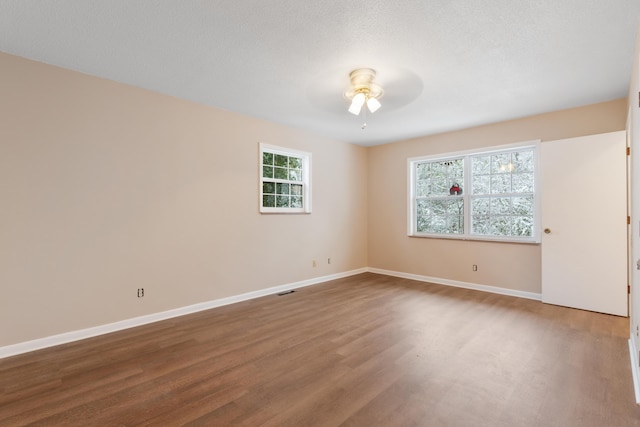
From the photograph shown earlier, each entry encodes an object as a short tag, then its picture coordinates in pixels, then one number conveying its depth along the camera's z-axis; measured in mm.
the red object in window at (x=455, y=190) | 5047
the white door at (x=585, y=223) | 3459
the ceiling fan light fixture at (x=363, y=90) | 2883
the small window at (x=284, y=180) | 4555
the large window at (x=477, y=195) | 4379
